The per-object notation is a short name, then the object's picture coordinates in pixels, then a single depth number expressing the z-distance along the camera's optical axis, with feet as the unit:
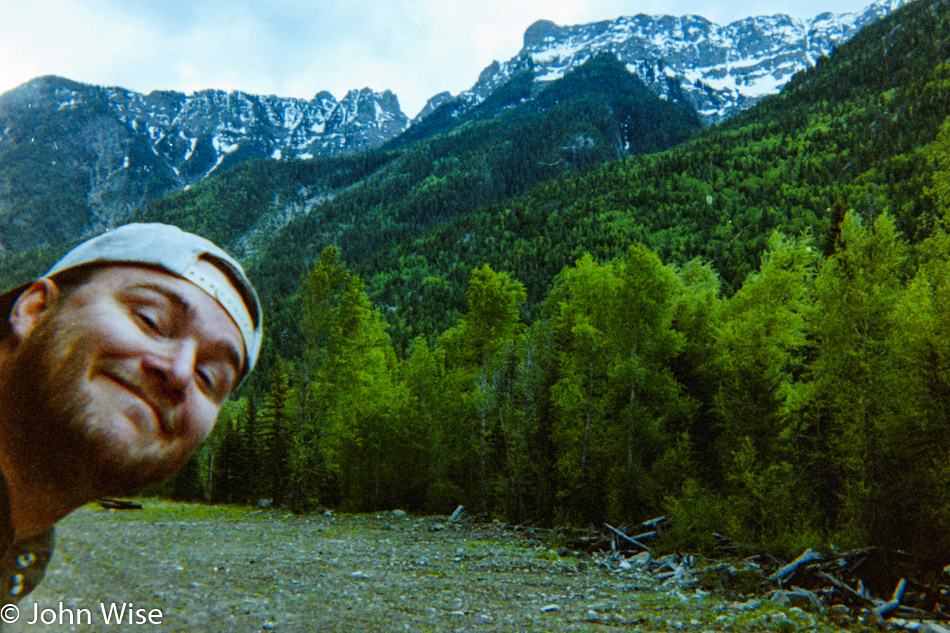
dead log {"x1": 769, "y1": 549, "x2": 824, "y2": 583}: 31.04
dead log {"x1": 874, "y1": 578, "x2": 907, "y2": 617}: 24.73
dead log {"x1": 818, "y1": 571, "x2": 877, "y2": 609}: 26.61
